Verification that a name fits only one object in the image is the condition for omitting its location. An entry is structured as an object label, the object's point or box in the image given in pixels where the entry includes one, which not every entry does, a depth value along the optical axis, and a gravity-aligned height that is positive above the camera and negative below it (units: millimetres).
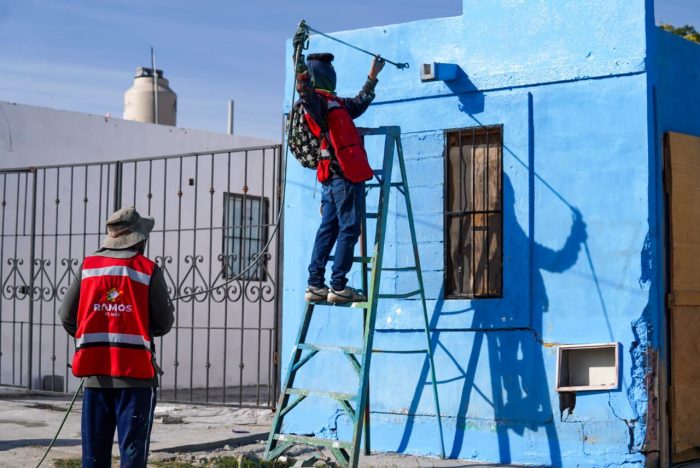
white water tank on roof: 16969 +3532
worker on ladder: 6570 +908
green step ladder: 6449 -278
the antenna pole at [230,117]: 19220 +3709
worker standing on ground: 5320 -238
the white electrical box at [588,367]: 6945 -413
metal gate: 12234 +701
